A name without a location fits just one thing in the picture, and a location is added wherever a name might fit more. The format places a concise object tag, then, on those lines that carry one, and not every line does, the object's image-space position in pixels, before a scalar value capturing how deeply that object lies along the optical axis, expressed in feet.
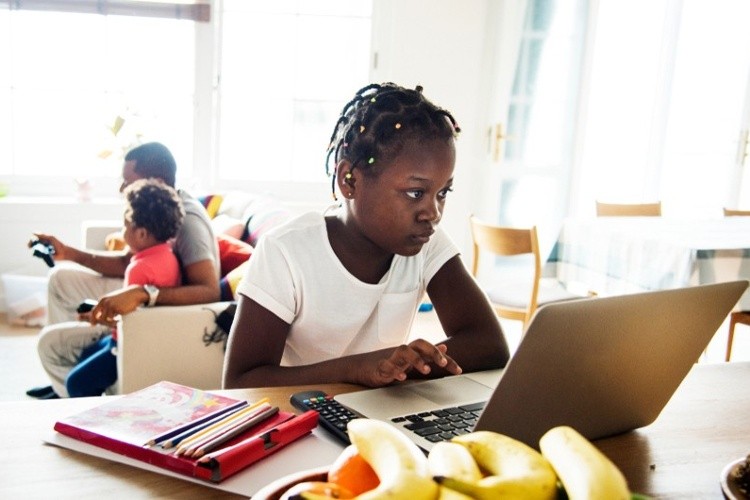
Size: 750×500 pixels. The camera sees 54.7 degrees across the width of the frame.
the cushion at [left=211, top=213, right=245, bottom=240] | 9.93
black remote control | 2.83
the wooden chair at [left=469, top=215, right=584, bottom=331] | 9.46
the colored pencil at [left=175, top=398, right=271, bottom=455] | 2.54
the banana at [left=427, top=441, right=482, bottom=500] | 1.54
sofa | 6.39
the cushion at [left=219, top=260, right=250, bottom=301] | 7.27
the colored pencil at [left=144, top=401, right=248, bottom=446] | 2.59
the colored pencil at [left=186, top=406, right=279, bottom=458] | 2.49
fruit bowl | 1.72
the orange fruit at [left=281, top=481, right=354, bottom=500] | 1.61
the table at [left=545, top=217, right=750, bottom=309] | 8.34
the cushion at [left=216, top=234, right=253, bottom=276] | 8.55
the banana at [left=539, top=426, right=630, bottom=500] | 1.48
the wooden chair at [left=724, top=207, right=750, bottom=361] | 9.36
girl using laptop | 4.01
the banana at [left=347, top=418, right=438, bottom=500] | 1.49
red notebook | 2.45
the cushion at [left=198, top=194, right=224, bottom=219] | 11.73
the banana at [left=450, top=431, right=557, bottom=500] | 1.55
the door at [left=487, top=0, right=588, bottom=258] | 14.03
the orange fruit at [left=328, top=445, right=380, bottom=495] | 1.75
